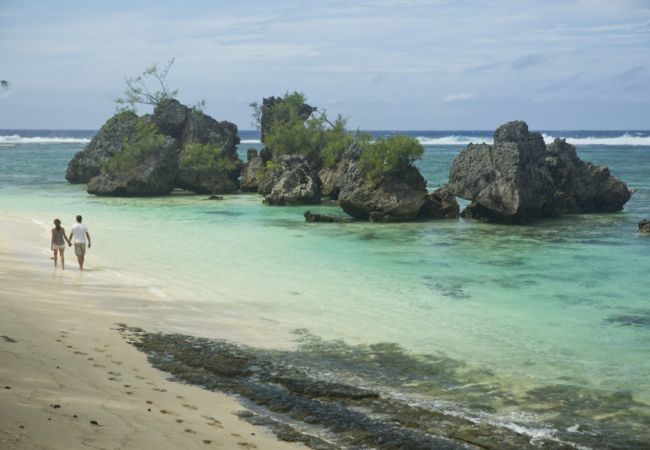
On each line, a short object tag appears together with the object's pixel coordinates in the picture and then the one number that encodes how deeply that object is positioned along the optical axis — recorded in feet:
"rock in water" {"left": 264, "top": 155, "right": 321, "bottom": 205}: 132.87
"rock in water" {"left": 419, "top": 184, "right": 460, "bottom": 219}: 114.62
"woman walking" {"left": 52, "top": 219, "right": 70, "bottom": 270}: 66.33
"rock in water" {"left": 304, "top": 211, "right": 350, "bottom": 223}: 107.65
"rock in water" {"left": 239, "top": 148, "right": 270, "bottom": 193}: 161.89
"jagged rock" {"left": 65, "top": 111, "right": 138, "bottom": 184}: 162.09
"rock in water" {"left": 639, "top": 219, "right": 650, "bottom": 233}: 97.40
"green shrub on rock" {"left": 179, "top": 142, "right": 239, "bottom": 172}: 156.25
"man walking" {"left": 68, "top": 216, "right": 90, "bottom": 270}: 65.67
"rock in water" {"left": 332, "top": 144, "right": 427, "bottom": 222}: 109.19
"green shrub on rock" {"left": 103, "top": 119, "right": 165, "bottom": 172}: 150.30
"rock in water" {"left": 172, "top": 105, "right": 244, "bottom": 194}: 156.87
